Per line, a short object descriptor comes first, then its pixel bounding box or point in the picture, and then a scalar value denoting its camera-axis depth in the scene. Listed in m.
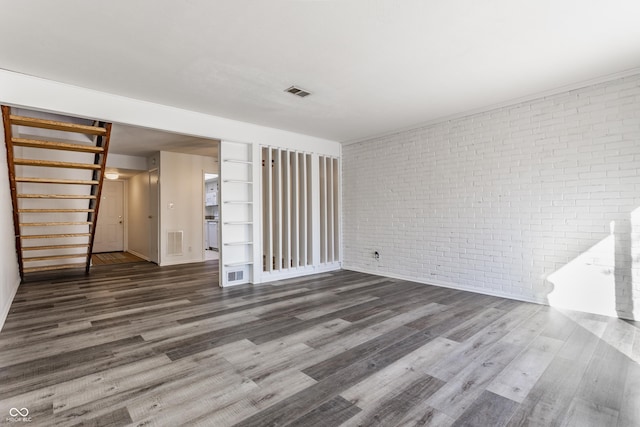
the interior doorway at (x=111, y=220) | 9.14
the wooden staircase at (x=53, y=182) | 3.81
